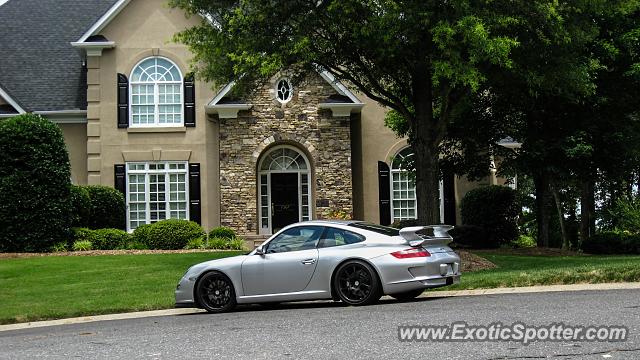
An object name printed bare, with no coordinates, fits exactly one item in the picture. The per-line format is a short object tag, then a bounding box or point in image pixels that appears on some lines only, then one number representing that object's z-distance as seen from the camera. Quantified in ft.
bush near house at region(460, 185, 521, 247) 94.02
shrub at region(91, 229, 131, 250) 83.46
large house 92.68
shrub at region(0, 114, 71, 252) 79.36
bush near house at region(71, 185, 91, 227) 84.58
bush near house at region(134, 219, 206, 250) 84.79
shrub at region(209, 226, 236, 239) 88.63
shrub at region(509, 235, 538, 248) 94.32
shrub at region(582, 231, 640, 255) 81.71
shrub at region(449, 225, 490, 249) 91.15
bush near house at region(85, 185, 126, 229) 88.94
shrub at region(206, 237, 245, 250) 85.96
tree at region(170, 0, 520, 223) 57.31
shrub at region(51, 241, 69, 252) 80.28
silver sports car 40.73
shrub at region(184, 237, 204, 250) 85.15
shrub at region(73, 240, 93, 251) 81.35
